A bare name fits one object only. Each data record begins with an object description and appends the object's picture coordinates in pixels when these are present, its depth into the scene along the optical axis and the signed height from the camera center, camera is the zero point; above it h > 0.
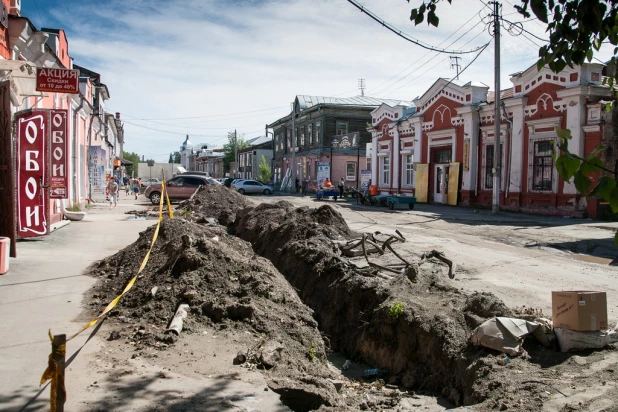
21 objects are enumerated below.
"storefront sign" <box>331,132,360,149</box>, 47.38 +3.87
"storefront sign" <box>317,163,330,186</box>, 44.91 +1.00
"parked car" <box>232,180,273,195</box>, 46.50 -0.37
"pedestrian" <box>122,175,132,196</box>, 46.47 -0.64
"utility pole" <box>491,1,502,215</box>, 23.89 +2.67
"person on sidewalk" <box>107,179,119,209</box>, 26.61 -0.47
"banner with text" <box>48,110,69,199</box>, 14.37 +0.65
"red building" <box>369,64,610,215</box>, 22.75 +2.56
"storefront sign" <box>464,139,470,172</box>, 29.42 +1.73
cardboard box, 4.95 -1.13
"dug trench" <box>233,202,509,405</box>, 5.88 -1.73
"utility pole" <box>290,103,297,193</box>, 52.47 +1.21
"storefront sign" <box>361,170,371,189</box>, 40.25 +0.57
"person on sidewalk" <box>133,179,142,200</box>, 40.38 -0.40
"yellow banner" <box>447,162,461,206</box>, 30.36 +0.20
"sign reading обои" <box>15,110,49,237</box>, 11.60 +0.25
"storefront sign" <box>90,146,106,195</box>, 28.56 +0.60
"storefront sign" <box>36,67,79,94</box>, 11.75 +2.19
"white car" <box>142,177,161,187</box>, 61.82 +0.14
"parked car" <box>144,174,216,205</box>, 31.12 -0.33
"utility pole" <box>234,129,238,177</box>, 79.89 +2.92
